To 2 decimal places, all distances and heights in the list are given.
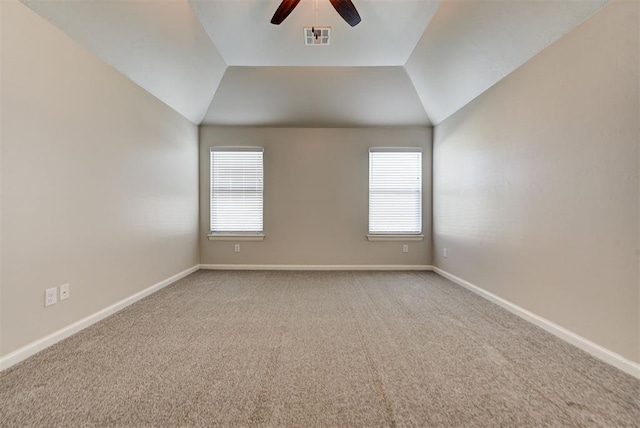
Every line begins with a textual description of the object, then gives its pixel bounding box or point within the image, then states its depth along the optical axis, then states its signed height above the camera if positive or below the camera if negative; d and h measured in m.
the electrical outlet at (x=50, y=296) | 1.93 -0.63
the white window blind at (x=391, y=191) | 4.43 +0.32
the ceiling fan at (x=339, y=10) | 2.09 +1.61
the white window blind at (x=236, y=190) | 4.39 +0.31
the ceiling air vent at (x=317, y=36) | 2.78 +1.85
